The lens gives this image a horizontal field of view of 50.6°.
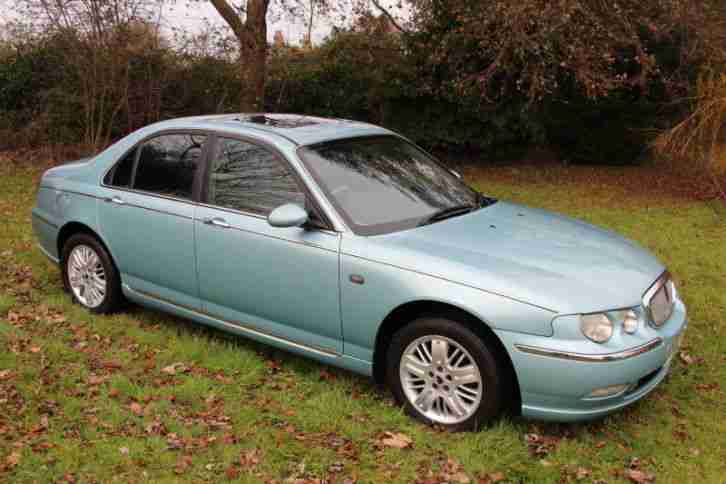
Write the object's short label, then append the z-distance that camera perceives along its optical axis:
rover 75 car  4.07
